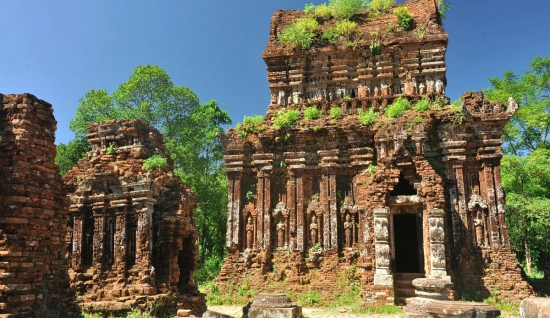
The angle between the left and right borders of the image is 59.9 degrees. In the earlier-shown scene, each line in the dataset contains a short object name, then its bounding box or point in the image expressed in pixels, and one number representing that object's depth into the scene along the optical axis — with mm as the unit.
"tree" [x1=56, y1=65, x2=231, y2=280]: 26922
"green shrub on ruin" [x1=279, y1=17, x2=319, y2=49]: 20125
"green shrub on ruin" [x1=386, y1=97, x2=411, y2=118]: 16750
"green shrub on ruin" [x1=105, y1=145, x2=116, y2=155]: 11595
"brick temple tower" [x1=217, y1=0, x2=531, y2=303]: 14375
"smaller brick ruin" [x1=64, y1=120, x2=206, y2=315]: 10594
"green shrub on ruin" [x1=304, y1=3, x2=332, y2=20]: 21438
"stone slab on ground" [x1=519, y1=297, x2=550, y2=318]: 5598
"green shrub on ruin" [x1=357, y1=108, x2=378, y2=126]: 16625
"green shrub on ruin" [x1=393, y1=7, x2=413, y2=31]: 19734
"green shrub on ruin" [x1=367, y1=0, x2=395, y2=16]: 21250
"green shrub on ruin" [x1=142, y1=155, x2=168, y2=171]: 11297
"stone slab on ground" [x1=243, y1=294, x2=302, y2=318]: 10891
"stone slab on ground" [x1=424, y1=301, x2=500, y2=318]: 8297
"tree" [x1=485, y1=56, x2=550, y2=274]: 20375
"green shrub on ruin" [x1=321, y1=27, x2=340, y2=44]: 20062
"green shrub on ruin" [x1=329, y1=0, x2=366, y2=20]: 21078
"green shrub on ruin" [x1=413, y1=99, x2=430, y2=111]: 16703
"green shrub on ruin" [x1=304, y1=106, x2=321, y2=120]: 17641
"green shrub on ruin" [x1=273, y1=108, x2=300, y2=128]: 17422
